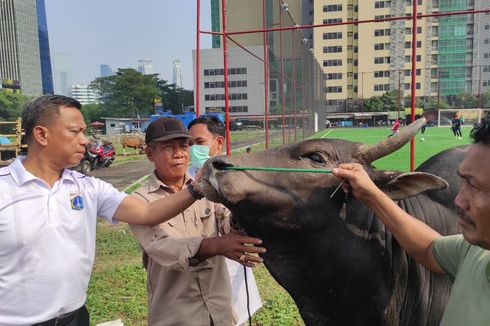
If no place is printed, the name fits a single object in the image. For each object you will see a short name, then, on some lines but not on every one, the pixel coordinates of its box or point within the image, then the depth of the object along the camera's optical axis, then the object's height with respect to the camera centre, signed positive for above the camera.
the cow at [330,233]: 2.22 -0.69
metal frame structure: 5.68 +1.00
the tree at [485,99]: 15.85 +0.18
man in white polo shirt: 2.10 -0.54
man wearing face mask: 3.81 -0.43
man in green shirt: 1.46 -0.58
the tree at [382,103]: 41.51 +0.46
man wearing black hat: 2.32 -0.76
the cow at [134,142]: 25.66 -1.70
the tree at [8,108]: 54.72 +1.36
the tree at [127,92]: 72.69 +4.00
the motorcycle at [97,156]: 15.78 -1.63
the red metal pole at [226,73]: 6.74 +0.62
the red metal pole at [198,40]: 6.46 +1.14
